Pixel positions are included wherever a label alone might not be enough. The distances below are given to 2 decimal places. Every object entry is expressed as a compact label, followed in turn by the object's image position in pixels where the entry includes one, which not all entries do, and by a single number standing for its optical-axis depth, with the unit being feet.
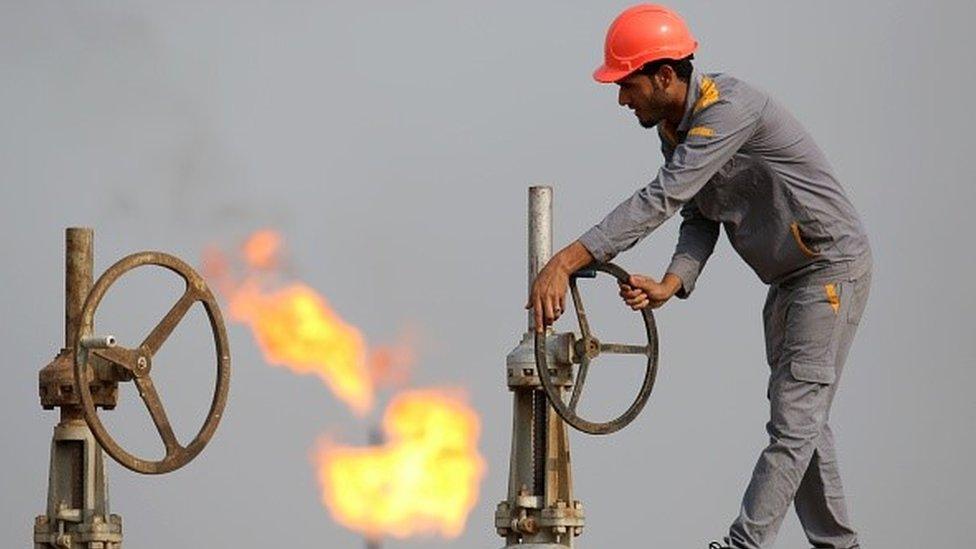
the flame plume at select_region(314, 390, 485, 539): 71.15
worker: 37.58
